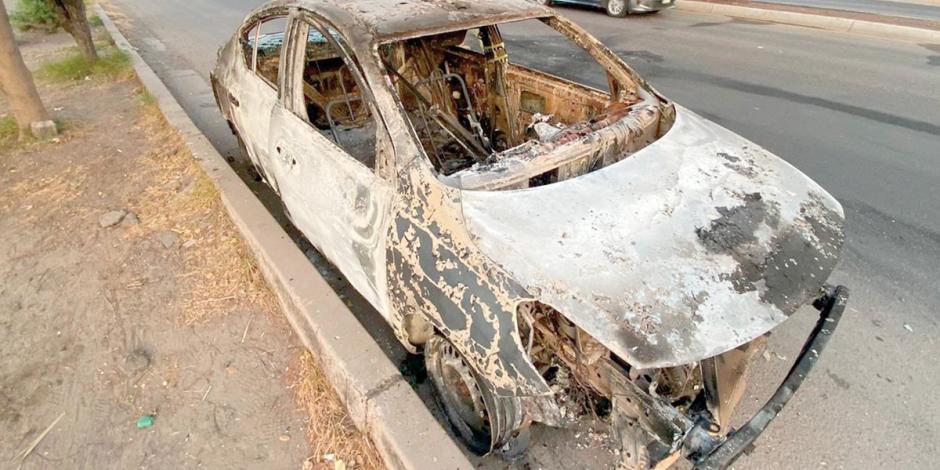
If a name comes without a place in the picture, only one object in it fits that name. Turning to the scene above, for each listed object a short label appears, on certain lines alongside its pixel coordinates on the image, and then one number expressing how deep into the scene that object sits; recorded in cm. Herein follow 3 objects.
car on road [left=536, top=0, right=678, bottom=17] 1201
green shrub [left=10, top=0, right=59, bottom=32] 859
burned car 183
